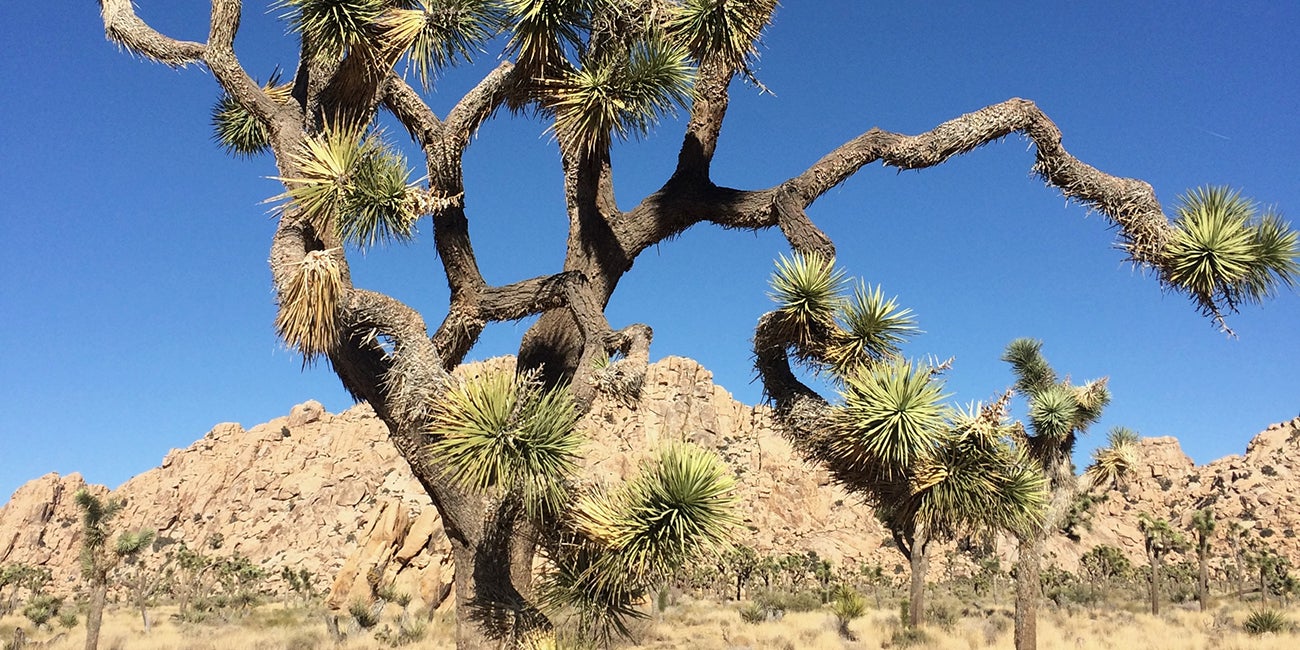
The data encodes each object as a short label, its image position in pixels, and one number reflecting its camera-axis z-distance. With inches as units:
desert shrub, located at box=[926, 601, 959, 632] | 895.1
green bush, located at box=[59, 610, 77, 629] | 1014.0
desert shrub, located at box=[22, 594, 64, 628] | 1034.7
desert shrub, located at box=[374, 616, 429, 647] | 796.6
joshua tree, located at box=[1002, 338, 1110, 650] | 584.1
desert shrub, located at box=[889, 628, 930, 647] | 733.9
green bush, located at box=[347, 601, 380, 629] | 909.8
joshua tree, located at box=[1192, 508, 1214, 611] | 1162.0
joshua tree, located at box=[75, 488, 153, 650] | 683.4
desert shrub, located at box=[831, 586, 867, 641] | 795.4
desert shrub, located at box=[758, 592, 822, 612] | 1153.4
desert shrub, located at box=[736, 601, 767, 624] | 956.7
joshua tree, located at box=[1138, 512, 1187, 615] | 1277.1
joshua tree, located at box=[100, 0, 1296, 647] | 199.5
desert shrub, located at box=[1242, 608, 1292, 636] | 784.3
